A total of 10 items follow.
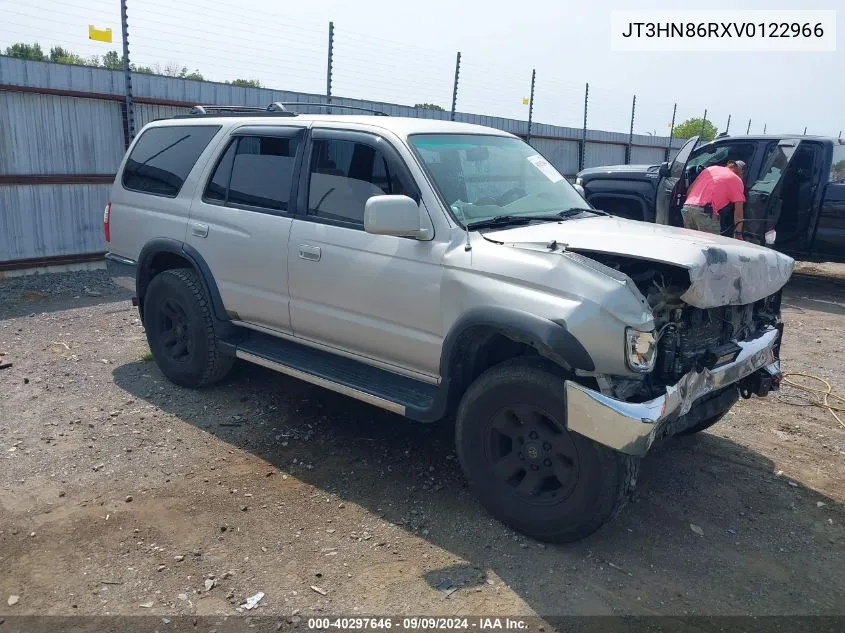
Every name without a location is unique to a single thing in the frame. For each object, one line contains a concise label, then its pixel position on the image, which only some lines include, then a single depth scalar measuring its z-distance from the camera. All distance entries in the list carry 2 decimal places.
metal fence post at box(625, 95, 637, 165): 19.44
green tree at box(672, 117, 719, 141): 44.69
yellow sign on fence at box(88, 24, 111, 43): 8.57
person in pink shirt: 8.38
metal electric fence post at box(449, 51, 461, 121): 12.52
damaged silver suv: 3.21
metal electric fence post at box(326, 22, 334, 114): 10.53
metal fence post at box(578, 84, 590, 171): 17.07
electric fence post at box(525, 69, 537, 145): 14.36
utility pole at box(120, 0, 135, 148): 8.81
